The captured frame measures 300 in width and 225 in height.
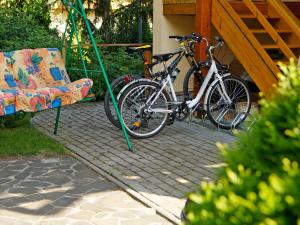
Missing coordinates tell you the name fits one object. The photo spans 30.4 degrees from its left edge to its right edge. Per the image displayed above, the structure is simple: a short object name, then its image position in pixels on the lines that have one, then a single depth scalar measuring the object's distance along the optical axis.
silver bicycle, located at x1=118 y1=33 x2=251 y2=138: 7.05
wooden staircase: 7.35
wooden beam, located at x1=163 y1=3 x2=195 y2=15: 9.27
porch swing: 6.14
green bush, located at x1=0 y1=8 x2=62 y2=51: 10.27
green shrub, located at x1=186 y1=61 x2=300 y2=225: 1.37
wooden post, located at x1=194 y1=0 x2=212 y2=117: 8.23
